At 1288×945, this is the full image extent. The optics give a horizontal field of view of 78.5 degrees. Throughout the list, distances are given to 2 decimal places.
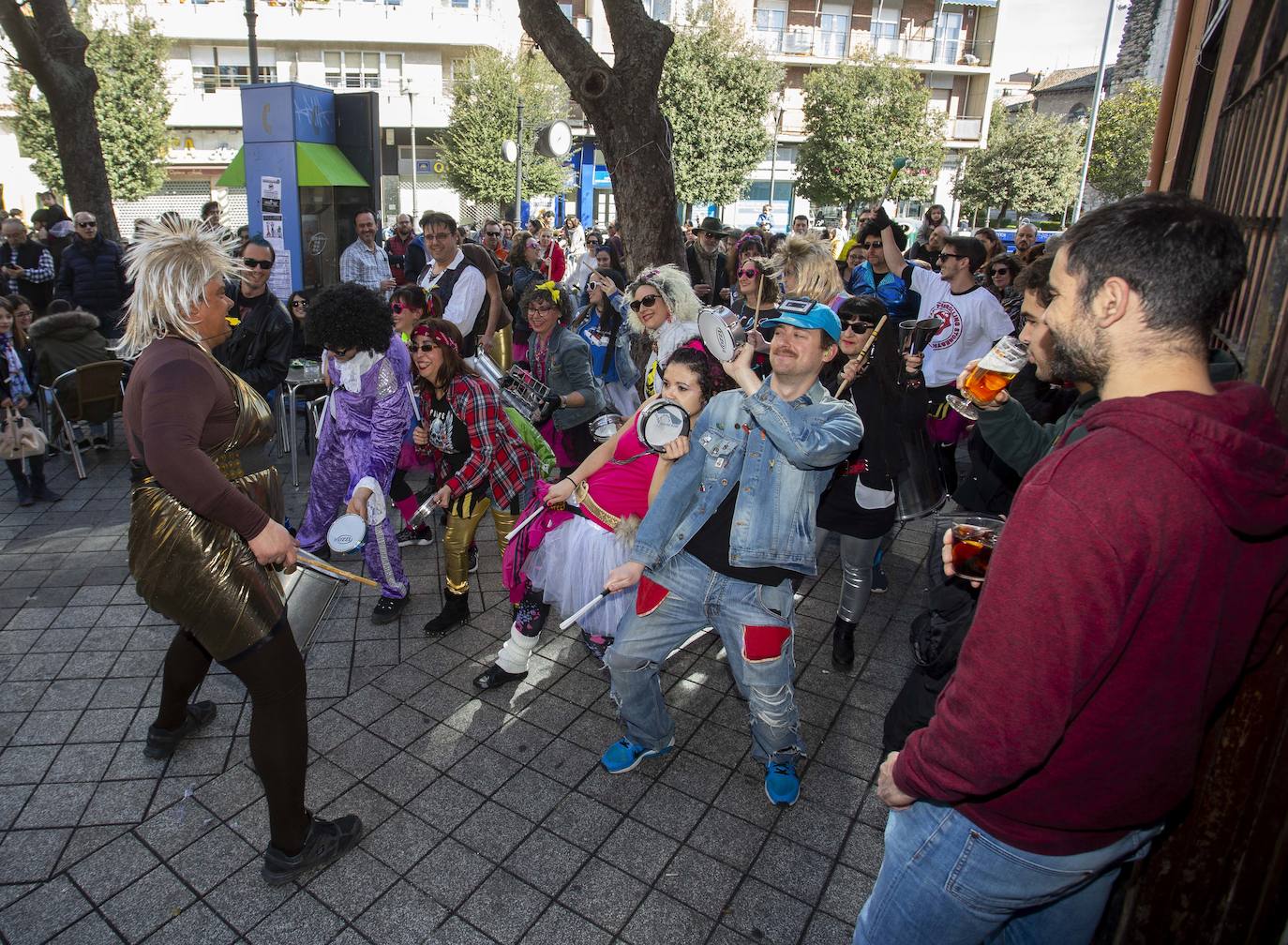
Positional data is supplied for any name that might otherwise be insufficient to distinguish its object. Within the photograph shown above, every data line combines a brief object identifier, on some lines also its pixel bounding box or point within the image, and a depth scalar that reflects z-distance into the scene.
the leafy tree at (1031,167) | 33.97
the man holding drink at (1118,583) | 1.27
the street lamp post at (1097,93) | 17.72
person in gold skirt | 2.50
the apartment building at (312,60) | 35.38
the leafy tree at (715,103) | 28.97
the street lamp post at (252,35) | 12.08
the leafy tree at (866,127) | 31.09
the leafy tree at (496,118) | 31.28
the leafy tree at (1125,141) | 25.89
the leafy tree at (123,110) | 26.48
